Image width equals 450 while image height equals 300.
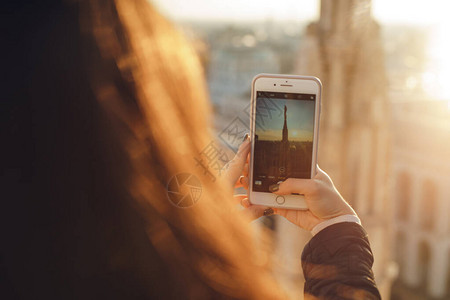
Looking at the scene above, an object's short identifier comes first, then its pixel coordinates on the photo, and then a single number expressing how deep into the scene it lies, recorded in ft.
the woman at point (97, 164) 1.69
